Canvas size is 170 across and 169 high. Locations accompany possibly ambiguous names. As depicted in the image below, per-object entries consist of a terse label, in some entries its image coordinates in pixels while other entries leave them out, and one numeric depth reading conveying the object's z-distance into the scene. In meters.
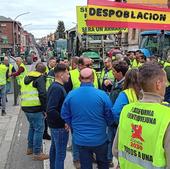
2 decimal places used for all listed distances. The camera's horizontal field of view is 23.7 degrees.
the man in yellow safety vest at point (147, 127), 2.75
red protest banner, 9.52
